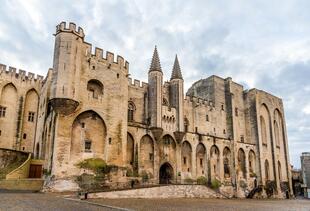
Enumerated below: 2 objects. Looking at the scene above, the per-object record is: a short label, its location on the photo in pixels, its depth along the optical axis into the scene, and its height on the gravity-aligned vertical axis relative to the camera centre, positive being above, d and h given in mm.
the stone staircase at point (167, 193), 20509 -2051
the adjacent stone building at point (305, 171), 54125 -360
